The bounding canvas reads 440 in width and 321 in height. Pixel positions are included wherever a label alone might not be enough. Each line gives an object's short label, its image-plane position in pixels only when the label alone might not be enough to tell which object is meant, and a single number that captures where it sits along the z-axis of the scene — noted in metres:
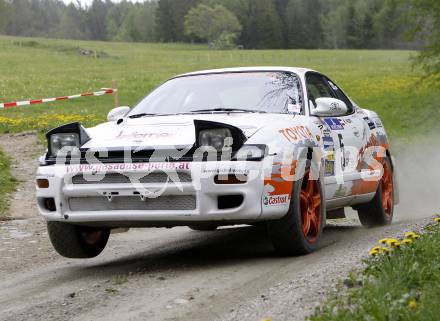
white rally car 8.72
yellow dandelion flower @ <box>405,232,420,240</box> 7.77
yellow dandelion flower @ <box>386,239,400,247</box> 7.29
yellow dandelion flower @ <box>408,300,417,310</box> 5.60
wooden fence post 24.70
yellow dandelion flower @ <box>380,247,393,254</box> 7.16
